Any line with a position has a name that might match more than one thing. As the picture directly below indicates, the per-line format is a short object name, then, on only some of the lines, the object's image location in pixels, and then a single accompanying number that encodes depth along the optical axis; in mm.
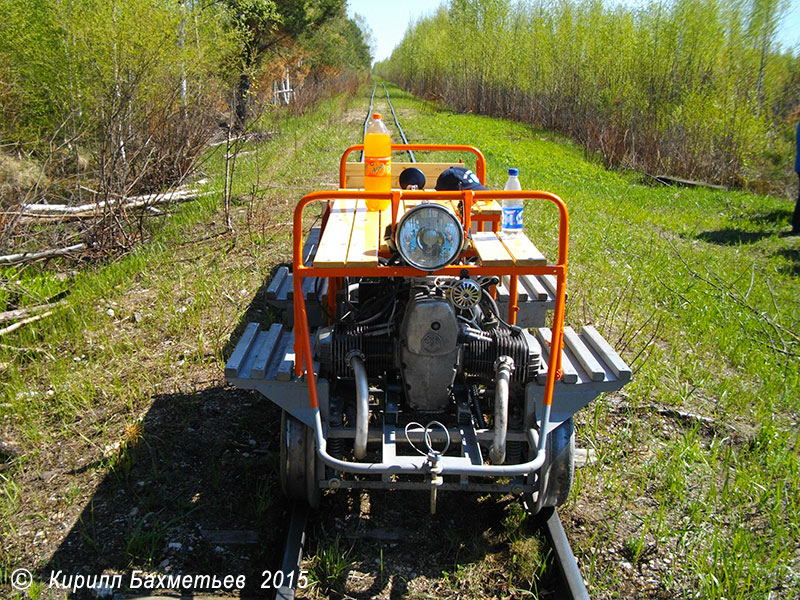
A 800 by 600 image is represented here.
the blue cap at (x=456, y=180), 3895
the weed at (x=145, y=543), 3133
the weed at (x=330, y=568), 3021
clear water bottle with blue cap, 3604
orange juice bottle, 3951
